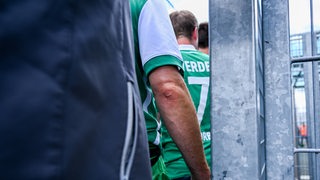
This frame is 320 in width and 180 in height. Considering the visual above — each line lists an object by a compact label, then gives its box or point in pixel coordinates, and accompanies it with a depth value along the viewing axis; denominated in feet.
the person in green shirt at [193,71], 7.22
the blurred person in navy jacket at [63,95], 1.65
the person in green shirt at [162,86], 3.86
